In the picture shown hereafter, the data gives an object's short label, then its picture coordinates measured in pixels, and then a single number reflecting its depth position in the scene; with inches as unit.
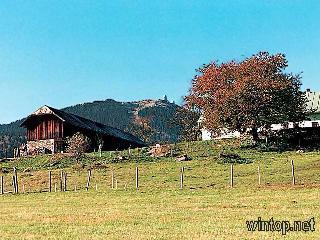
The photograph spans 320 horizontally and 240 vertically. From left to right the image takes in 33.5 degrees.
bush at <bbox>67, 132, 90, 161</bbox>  2970.5
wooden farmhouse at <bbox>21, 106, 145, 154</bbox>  3506.4
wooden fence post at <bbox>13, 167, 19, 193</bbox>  1756.6
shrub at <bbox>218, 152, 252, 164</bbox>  2281.6
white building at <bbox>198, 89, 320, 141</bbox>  3380.9
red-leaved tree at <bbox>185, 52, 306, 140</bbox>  2775.6
